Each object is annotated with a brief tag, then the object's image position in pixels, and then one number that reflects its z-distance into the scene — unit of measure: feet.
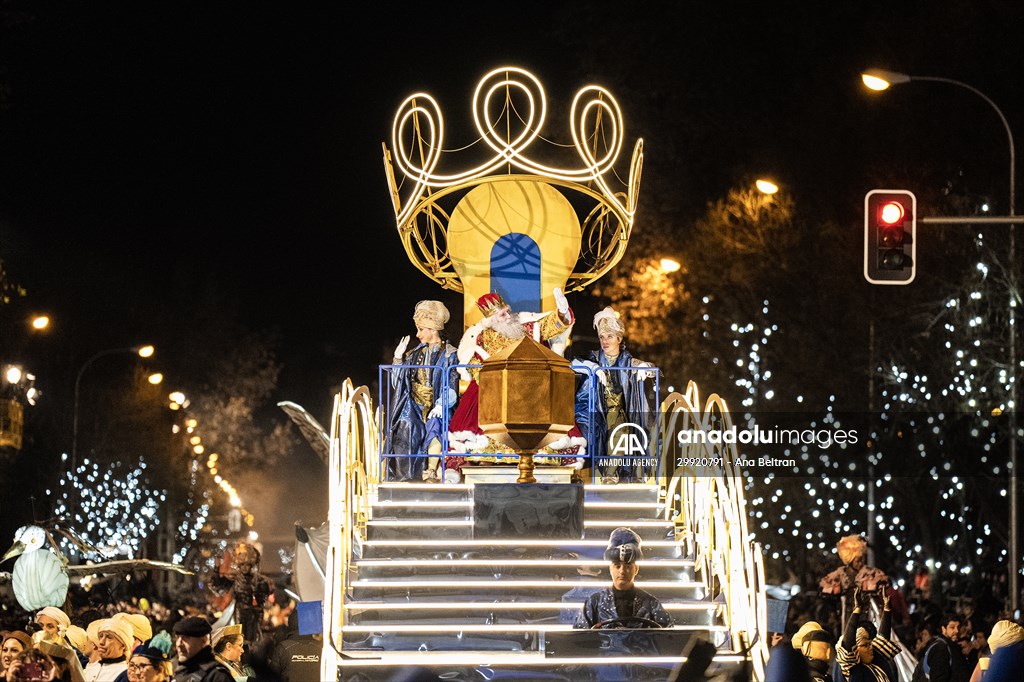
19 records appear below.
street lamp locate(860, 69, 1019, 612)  65.26
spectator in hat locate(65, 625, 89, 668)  42.04
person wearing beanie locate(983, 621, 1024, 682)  31.30
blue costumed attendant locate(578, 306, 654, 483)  50.78
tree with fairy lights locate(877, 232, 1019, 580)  83.87
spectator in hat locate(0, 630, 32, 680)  33.27
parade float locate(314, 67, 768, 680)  37.17
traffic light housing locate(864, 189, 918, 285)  52.80
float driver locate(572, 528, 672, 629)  35.70
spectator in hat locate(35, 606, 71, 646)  41.45
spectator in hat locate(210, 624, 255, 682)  35.58
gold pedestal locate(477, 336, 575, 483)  44.45
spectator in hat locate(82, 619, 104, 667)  36.65
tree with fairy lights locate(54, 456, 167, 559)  130.00
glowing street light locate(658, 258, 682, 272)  105.41
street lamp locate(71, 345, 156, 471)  123.95
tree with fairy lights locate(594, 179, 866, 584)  99.35
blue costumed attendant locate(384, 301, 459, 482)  51.62
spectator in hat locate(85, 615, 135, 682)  35.94
